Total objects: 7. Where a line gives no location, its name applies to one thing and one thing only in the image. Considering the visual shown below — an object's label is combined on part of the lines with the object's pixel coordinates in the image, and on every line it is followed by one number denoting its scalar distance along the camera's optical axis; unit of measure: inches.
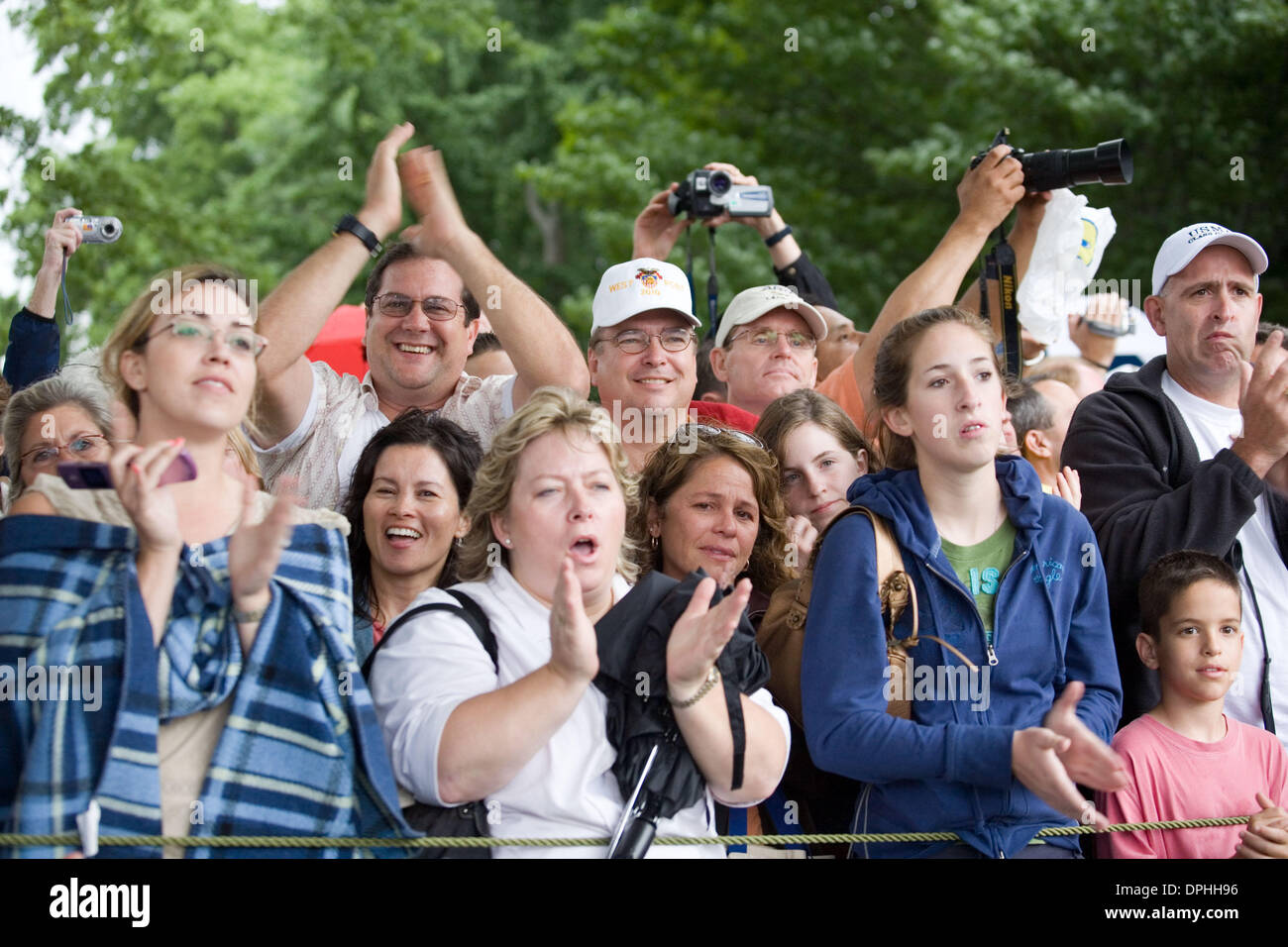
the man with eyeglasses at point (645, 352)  180.9
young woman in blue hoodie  125.3
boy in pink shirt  141.1
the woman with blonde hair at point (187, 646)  109.8
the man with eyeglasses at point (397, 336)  151.1
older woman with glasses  161.0
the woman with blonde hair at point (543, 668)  113.1
